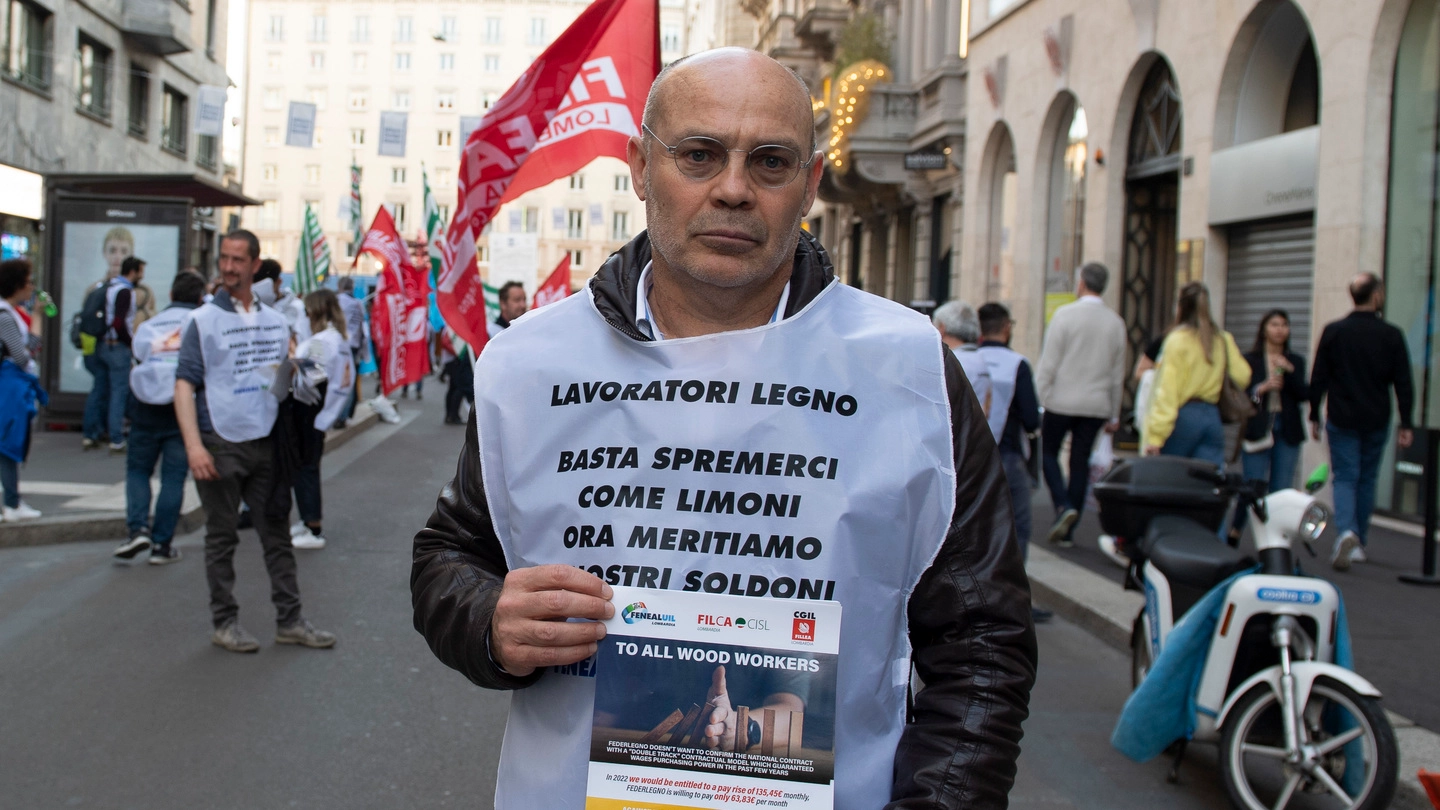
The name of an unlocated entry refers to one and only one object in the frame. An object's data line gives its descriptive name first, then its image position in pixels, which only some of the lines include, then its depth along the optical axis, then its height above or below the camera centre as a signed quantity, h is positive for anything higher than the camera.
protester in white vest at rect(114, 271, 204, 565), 8.23 -0.65
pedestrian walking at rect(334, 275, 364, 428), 17.42 +0.35
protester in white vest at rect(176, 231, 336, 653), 6.25 -0.42
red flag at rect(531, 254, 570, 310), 17.44 +0.95
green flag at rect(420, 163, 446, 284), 15.94 +1.60
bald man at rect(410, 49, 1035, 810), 1.70 -0.16
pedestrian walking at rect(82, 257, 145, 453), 13.23 -0.17
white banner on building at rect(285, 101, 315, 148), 24.05 +4.12
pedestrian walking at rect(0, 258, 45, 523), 9.01 -0.37
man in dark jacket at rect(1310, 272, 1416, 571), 8.45 -0.04
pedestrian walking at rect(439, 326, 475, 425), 18.16 -0.27
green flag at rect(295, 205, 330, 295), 17.78 +1.25
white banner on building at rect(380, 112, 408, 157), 26.77 +4.48
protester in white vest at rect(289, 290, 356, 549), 9.02 -0.26
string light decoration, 23.44 +4.89
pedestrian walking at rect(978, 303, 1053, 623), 7.44 -0.14
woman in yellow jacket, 8.13 +0.00
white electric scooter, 4.19 -0.88
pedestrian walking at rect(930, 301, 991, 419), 6.96 +0.18
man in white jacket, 9.42 -0.02
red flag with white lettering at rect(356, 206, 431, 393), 16.12 +0.59
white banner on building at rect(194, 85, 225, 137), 24.47 +4.39
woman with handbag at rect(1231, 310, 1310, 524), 8.91 -0.11
